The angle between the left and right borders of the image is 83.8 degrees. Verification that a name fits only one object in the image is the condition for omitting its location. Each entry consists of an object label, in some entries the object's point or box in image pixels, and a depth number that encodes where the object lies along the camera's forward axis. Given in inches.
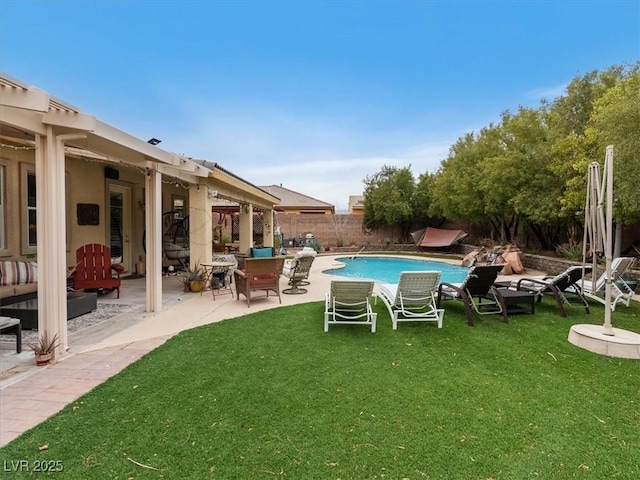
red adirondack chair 291.3
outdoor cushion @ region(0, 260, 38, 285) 239.6
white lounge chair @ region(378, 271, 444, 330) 218.5
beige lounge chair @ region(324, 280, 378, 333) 207.8
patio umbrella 174.9
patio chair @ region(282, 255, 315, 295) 336.2
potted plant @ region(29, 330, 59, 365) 160.1
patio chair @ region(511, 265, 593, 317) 251.9
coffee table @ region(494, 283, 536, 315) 243.3
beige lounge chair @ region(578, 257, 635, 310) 268.4
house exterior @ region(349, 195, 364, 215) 1635.1
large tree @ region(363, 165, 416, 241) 911.7
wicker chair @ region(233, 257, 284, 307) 280.2
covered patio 159.3
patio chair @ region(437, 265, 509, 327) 231.0
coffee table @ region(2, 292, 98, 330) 201.3
